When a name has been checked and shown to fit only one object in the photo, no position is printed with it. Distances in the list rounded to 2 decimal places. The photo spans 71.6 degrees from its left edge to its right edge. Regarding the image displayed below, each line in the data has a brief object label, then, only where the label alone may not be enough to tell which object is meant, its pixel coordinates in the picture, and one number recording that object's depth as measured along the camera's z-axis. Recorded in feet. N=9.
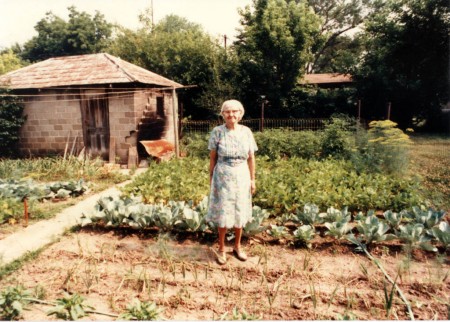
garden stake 17.29
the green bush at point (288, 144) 33.73
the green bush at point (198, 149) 35.40
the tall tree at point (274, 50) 55.47
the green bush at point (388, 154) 26.18
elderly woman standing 12.73
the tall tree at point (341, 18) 104.73
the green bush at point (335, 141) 32.12
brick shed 37.63
